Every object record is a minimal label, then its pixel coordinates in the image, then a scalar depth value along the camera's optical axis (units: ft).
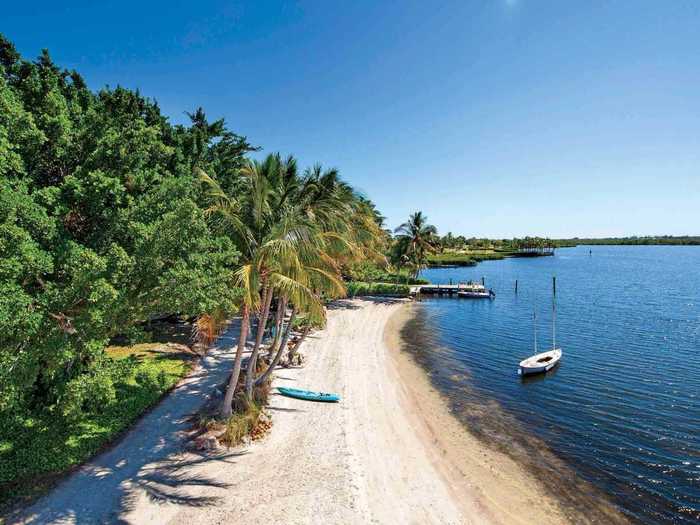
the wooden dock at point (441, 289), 197.88
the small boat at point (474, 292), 188.03
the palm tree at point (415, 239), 197.26
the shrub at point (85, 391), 30.19
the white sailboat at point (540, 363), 78.43
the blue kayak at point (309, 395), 55.98
